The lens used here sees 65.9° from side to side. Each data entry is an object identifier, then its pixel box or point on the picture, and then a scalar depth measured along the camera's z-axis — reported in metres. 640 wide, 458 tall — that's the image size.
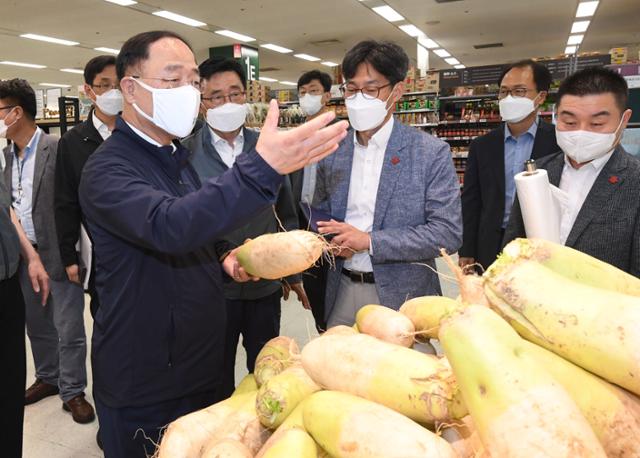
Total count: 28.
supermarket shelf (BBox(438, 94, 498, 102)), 8.96
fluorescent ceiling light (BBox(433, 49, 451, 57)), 16.96
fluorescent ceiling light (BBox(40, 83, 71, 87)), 20.78
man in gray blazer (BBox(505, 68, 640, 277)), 1.74
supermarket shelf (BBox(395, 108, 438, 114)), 9.42
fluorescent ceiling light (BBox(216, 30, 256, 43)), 12.60
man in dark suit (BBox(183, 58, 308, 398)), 2.33
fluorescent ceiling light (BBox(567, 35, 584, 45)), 15.00
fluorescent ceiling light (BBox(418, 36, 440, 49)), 14.77
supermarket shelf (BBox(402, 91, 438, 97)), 9.53
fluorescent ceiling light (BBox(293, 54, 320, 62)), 16.73
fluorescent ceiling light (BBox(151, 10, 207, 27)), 10.47
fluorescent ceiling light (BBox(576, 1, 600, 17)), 10.89
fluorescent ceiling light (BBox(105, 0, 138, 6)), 9.34
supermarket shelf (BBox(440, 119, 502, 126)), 8.70
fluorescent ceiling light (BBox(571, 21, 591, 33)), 13.05
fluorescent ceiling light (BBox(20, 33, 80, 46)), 11.88
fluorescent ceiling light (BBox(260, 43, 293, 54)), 14.66
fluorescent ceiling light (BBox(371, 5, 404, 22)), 10.71
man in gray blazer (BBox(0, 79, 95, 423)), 3.09
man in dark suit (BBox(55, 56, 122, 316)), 2.79
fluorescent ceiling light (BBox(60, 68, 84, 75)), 17.39
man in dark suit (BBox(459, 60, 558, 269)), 3.01
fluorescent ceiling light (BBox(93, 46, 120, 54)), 14.05
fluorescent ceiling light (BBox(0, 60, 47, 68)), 15.13
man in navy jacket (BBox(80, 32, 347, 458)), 1.12
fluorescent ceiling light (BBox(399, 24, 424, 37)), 12.83
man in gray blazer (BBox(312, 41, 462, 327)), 1.96
